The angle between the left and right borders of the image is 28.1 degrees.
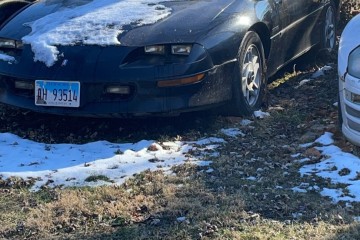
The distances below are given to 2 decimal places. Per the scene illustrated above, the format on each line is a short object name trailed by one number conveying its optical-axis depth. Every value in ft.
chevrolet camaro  17.71
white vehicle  15.55
